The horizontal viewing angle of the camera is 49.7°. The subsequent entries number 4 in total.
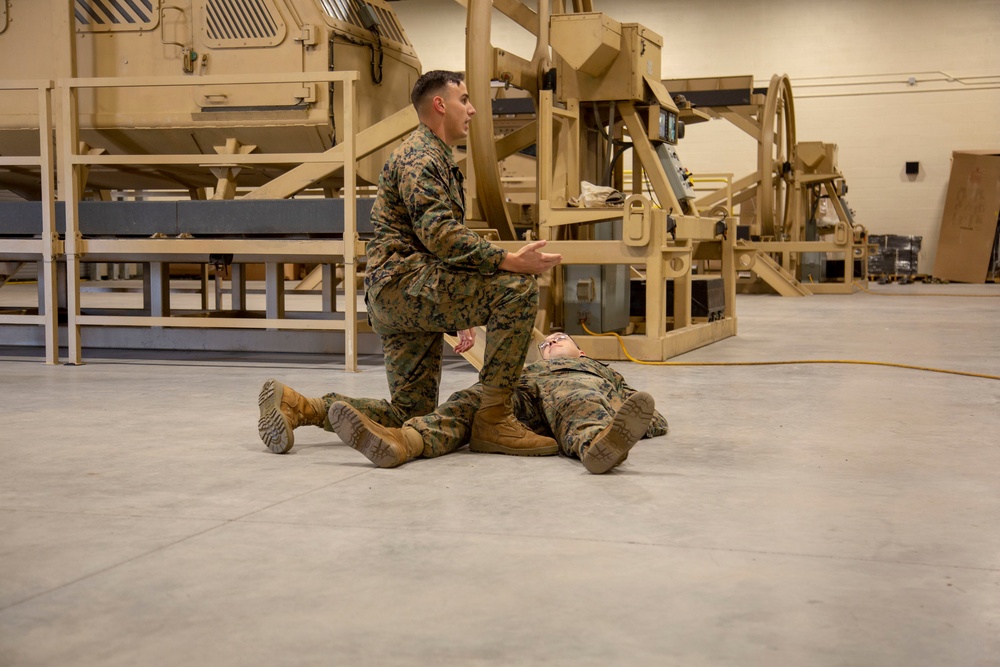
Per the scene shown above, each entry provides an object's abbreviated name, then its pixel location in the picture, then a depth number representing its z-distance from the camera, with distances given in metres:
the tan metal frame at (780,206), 13.47
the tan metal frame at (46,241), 5.79
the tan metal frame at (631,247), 6.09
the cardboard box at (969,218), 18.59
